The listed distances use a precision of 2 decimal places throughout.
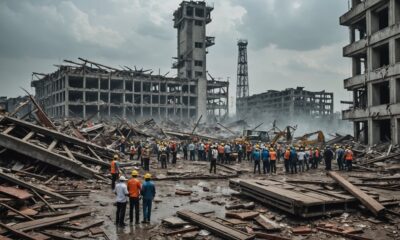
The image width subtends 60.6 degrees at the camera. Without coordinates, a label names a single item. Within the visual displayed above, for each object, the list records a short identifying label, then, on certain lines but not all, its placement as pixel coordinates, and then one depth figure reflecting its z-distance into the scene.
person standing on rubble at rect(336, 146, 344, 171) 20.38
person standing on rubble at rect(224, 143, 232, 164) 22.53
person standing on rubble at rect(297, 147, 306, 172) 19.67
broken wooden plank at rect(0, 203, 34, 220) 8.27
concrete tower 69.69
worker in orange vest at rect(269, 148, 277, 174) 18.56
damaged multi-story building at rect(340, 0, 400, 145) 27.58
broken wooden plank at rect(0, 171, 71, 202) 10.30
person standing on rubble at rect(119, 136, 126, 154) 25.33
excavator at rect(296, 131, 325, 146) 32.47
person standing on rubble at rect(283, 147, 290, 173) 19.17
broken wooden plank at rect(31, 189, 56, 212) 9.37
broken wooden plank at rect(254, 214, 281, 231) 8.39
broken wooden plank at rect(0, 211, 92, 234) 7.62
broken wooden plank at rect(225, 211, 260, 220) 9.27
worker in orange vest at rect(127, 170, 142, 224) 8.91
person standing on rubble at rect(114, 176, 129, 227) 8.70
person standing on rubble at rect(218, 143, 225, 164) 22.52
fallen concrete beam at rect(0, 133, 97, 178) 14.45
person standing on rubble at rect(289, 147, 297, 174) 19.08
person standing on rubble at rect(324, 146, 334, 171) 20.11
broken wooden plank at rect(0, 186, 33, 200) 9.20
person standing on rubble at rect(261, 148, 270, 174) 18.48
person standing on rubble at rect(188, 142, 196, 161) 24.97
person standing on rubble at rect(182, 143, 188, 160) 25.36
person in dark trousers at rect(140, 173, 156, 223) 9.02
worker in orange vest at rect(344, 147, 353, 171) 19.86
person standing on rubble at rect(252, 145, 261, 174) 18.64
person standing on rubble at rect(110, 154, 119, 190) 13.12
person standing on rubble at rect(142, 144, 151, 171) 18.67
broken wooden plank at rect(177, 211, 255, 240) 7.54
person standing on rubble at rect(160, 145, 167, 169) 20.16
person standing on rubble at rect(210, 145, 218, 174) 18.25
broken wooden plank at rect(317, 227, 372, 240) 7.77
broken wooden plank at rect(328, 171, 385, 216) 9.07
